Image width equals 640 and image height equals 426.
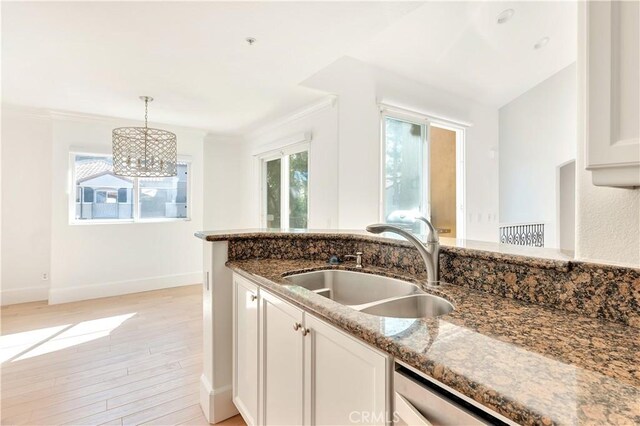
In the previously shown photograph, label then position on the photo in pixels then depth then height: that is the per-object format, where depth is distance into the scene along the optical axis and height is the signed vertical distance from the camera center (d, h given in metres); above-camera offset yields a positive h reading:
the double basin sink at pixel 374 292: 1.22 -0.38
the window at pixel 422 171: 3.94 +0.59
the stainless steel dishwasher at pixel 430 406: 0.63 -0.42
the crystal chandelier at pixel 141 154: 3.36 +0.65
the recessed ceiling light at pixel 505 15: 3.26 +2.10
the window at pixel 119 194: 4.32 +0.27
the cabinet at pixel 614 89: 0.67 +0.28
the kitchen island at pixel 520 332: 0.56 -0.32
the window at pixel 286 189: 4.29 +0.36
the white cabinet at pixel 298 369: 0.91 -0.58
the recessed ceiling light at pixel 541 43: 4.00 +2.23
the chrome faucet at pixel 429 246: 1.34 -0.15
